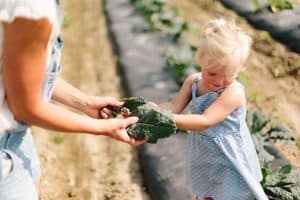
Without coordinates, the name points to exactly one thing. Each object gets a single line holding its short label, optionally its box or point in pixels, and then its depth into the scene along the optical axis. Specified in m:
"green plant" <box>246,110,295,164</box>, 3.59
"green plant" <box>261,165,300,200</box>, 3.17
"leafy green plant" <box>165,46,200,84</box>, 4.77
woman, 1.66
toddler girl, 2.39
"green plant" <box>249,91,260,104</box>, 4.52
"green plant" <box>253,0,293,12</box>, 5.43
